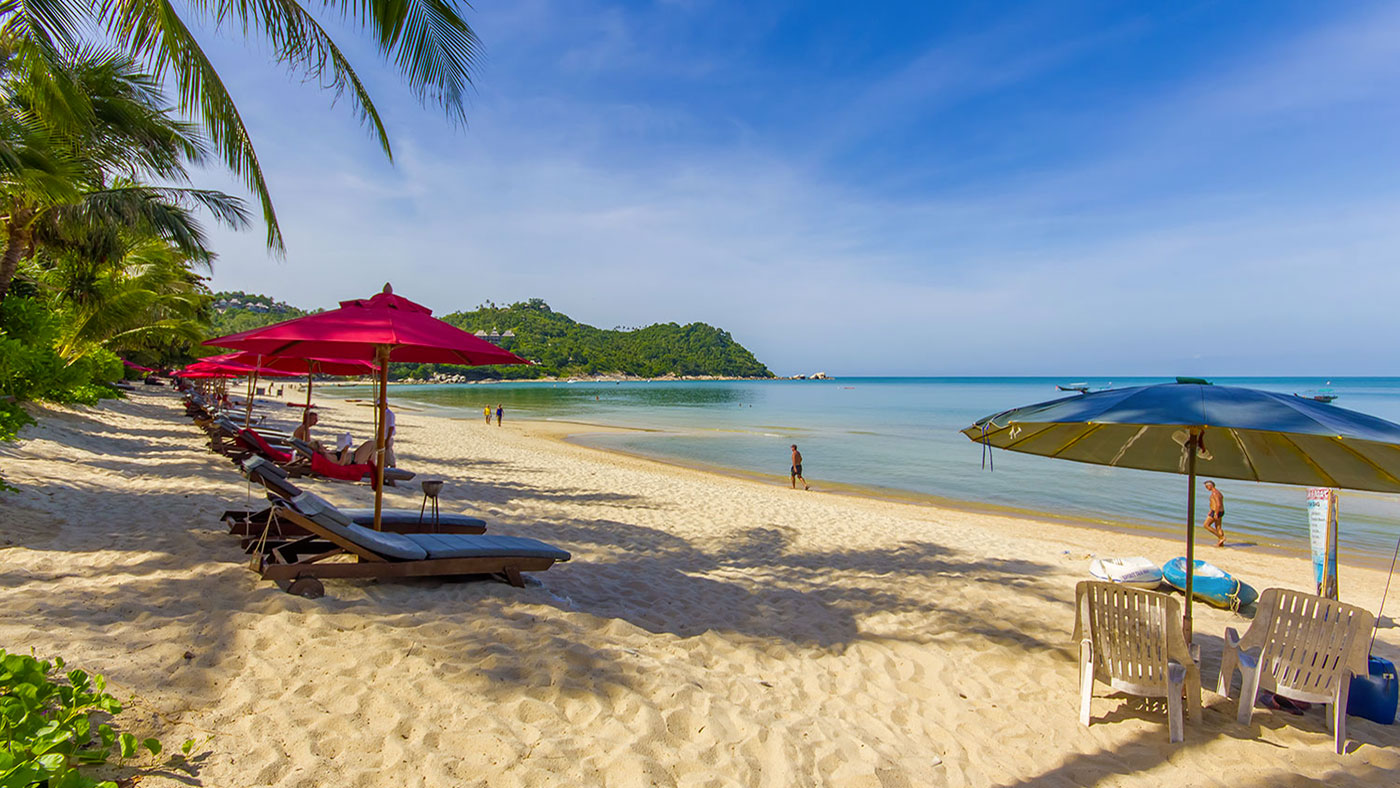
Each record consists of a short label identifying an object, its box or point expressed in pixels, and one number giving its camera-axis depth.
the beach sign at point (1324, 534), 4.81
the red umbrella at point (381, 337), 3.90
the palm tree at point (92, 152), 6.74
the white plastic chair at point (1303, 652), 3.44
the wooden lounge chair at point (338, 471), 8.95
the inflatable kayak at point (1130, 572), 6.44
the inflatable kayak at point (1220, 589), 5.95
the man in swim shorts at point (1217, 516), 10.59
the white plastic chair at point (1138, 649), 3.48
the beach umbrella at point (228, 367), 10.98
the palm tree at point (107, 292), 16.25
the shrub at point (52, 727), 1.80
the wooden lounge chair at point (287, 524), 4.17
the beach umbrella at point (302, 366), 8.99
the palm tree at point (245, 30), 5.27
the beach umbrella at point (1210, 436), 3.01
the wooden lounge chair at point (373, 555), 3.92
